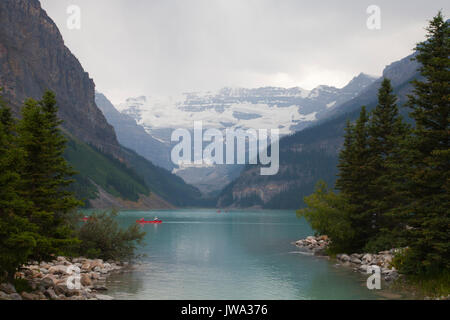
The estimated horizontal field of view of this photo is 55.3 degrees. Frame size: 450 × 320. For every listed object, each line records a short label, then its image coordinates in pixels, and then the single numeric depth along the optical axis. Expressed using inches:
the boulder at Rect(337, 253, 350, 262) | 2103.8
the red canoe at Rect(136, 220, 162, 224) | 5621.1
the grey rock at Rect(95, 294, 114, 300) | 1165.5
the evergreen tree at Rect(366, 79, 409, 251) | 1903.3
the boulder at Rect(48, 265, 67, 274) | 1404.0
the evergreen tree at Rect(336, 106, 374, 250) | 2034.9
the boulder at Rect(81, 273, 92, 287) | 1333.9
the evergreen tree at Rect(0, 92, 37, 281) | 873.5
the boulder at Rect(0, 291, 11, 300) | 899.4
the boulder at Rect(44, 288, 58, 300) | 1043.3
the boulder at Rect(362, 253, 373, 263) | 1872.5
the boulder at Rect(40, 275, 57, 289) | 1124.0
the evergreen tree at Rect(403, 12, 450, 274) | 1144.8
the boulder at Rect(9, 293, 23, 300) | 923.2
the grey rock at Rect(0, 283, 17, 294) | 947.2
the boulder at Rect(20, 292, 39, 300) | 979.9
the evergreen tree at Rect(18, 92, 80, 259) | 1119.6
